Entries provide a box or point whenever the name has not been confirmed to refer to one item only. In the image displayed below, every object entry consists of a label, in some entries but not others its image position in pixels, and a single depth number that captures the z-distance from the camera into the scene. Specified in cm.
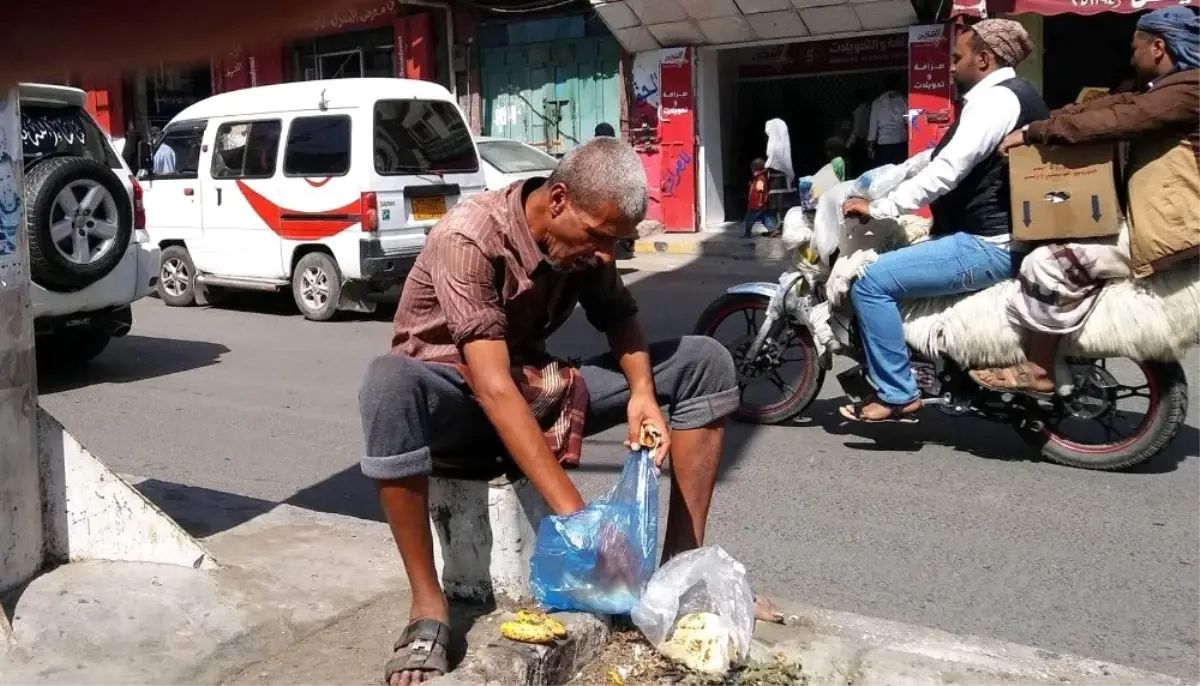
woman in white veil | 1486
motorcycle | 519
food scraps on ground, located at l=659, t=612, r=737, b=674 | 304
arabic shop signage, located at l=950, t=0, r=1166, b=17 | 1327
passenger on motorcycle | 475
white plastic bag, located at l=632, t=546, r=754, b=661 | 309
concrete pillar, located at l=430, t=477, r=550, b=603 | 328
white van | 998
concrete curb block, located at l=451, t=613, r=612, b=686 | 291
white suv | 673
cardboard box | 492
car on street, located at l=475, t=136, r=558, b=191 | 1324
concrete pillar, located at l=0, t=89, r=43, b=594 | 347
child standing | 1495
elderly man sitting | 296
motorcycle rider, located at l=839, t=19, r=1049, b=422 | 520
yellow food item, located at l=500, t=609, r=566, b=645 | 304
